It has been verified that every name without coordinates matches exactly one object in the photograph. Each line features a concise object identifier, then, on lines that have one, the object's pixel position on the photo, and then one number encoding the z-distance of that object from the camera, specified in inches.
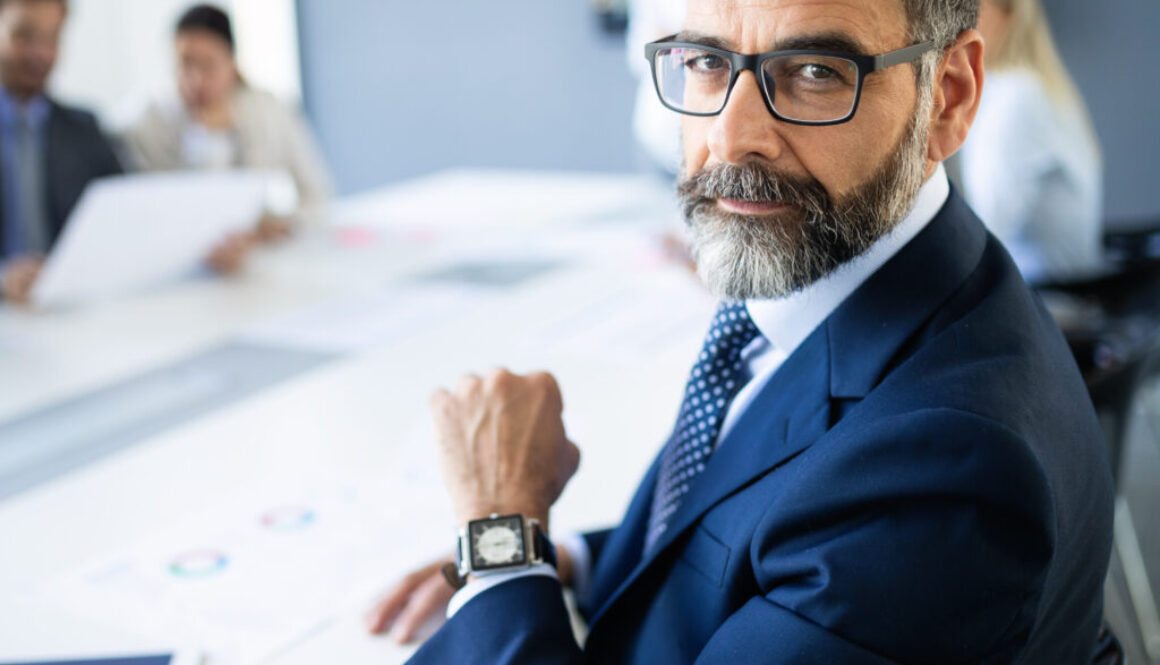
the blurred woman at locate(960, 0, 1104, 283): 98.4
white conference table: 48.2
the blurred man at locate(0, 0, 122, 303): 110.7
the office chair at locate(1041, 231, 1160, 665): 75.2
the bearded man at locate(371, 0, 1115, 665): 30.2
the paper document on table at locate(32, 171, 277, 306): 92.0
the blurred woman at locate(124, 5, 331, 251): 133.0
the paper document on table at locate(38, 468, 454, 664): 46.5
